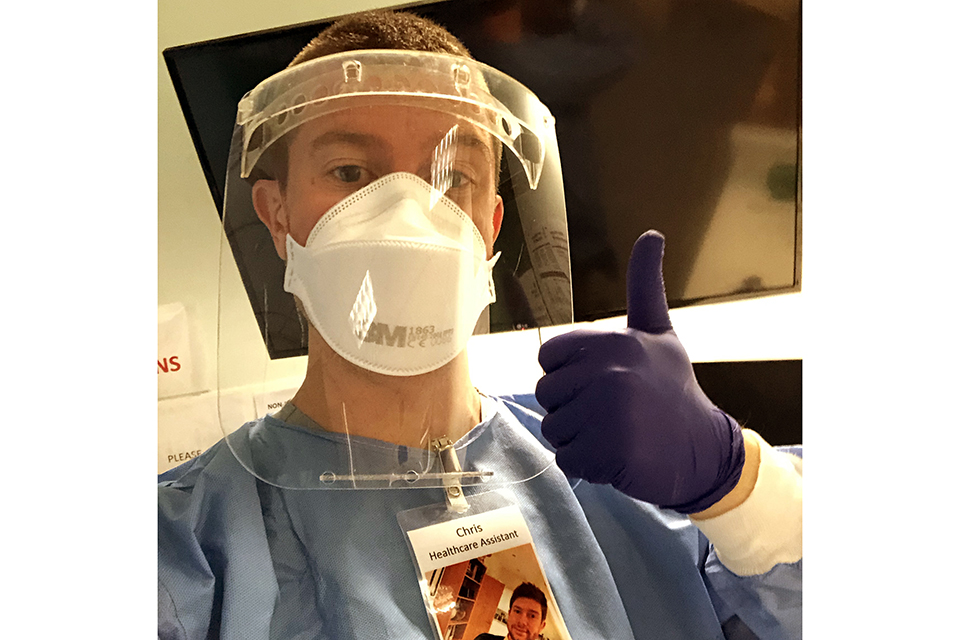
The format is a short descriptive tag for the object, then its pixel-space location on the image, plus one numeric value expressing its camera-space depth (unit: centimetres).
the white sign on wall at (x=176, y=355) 80
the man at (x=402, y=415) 75
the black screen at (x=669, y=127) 98
